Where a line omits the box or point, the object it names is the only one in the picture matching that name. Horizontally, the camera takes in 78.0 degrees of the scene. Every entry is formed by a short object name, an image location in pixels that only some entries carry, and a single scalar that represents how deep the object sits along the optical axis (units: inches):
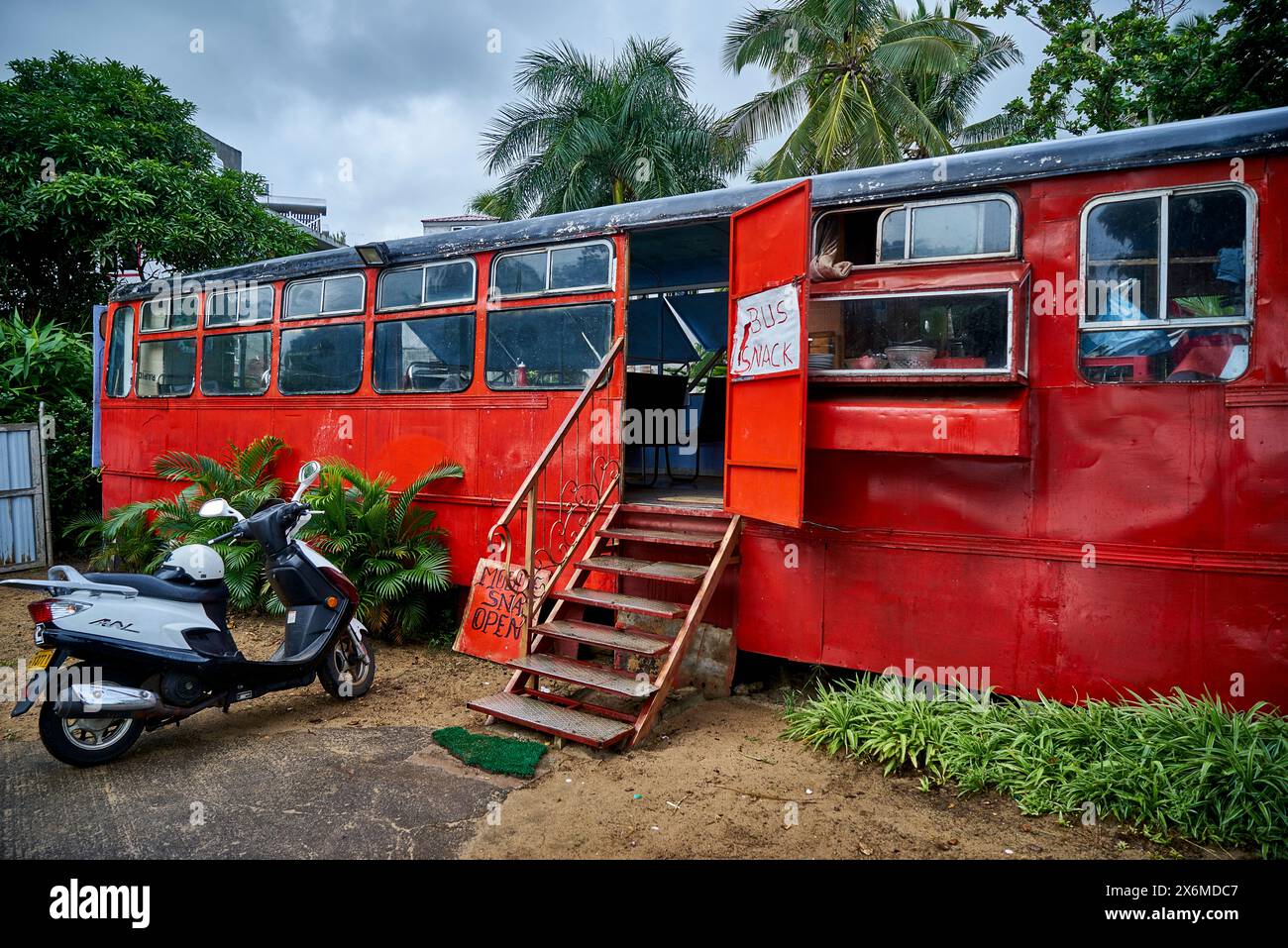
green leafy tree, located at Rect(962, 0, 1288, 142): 370.0
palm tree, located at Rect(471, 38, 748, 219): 636.1
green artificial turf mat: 164.7
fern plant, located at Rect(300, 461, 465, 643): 251.3
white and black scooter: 155.9
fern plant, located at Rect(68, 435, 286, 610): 278.4
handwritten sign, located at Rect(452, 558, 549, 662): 202.4
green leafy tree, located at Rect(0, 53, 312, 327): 486.6
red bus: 153.4
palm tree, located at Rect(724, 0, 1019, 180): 575.5
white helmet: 177.6
